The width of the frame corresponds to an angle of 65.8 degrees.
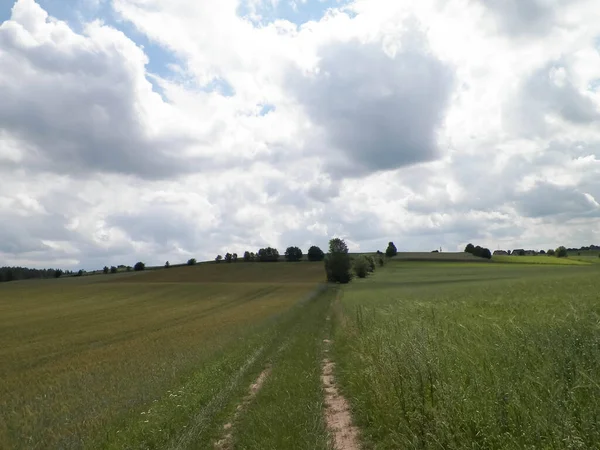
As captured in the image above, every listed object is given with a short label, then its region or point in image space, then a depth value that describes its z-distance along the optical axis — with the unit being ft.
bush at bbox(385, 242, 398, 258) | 536.34
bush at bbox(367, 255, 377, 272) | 383.90
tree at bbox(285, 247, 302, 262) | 520.83
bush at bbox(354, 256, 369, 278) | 352.08
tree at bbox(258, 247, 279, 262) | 518.78
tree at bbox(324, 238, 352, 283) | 325.21
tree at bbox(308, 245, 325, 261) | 502.38
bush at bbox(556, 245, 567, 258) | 434.34
